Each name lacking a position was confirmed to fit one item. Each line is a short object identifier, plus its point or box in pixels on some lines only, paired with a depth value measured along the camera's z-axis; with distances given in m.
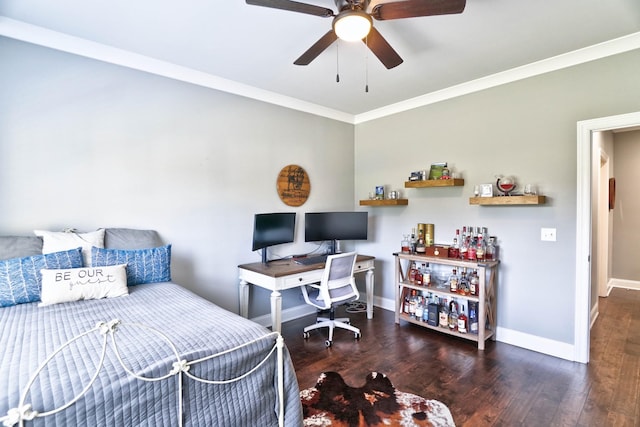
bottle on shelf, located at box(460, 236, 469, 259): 3.18
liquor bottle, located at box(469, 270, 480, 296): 3.03
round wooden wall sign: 3.68
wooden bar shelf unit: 2.93
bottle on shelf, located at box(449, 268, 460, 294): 3.15
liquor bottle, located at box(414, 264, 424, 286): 3.46
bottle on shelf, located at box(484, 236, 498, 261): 3.10
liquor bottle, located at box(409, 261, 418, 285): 3.55
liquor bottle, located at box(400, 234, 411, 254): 3.63
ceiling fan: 1.62
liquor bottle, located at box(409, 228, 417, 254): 3.57
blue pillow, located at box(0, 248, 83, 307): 1.83
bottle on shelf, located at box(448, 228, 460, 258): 3.25
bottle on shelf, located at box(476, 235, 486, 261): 3.05
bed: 1.02
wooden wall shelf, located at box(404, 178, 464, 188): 3.28
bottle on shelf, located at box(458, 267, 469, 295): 3.09
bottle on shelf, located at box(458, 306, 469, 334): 3.08
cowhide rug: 1.94
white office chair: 3.06
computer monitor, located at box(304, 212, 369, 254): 3.73
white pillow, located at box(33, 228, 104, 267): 2.11
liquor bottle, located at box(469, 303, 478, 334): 3.06
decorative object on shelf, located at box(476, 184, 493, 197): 3.07
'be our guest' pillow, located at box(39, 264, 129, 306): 1.88
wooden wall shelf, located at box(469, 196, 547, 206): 2.76
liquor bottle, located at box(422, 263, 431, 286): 3.41
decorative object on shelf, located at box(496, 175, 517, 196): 2.94
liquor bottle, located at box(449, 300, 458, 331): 3.16
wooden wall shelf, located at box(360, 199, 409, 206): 3.79
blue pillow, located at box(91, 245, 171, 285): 2.22
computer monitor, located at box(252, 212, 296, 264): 3.17
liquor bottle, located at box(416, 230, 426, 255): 3.50
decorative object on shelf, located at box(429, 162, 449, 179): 3.47
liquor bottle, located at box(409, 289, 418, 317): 3.47
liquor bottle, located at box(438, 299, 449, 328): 3.21
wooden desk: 2.87
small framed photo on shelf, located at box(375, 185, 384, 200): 4.03
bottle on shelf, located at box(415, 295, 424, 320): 3.39
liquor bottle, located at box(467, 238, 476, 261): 3.08
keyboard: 3.31
